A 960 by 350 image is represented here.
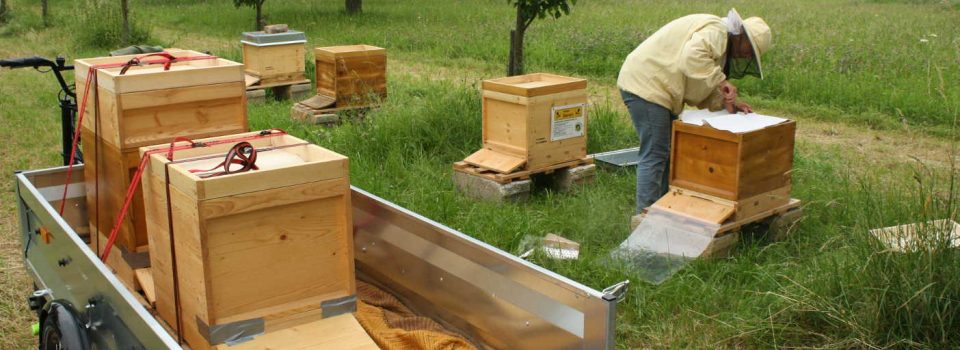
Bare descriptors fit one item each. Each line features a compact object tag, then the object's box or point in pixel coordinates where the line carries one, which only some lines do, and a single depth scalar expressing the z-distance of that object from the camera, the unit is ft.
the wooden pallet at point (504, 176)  21.89
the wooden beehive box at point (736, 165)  17.84
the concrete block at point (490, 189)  21.85
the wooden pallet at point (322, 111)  30.45
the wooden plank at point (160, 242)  11.02
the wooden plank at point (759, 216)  17.82
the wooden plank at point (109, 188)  13.01
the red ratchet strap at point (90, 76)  13.66
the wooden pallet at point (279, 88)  34.78
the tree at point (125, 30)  51.58
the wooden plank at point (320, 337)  10.44
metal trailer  9.75
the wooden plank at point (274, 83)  35.12
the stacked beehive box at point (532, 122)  21.85
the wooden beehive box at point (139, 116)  12.89
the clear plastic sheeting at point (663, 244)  17.22
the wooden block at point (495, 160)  22.10
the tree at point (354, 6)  70.96
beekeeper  19.20
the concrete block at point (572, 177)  23.09
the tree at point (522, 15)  28.27
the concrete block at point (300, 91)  36.19
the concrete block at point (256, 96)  34.63
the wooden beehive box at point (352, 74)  30.19
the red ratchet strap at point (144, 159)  11.26
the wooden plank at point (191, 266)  9.95
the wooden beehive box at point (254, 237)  9.97
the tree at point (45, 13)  66.03
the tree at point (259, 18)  55.00
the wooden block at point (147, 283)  12.63
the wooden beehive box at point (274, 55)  34.73
